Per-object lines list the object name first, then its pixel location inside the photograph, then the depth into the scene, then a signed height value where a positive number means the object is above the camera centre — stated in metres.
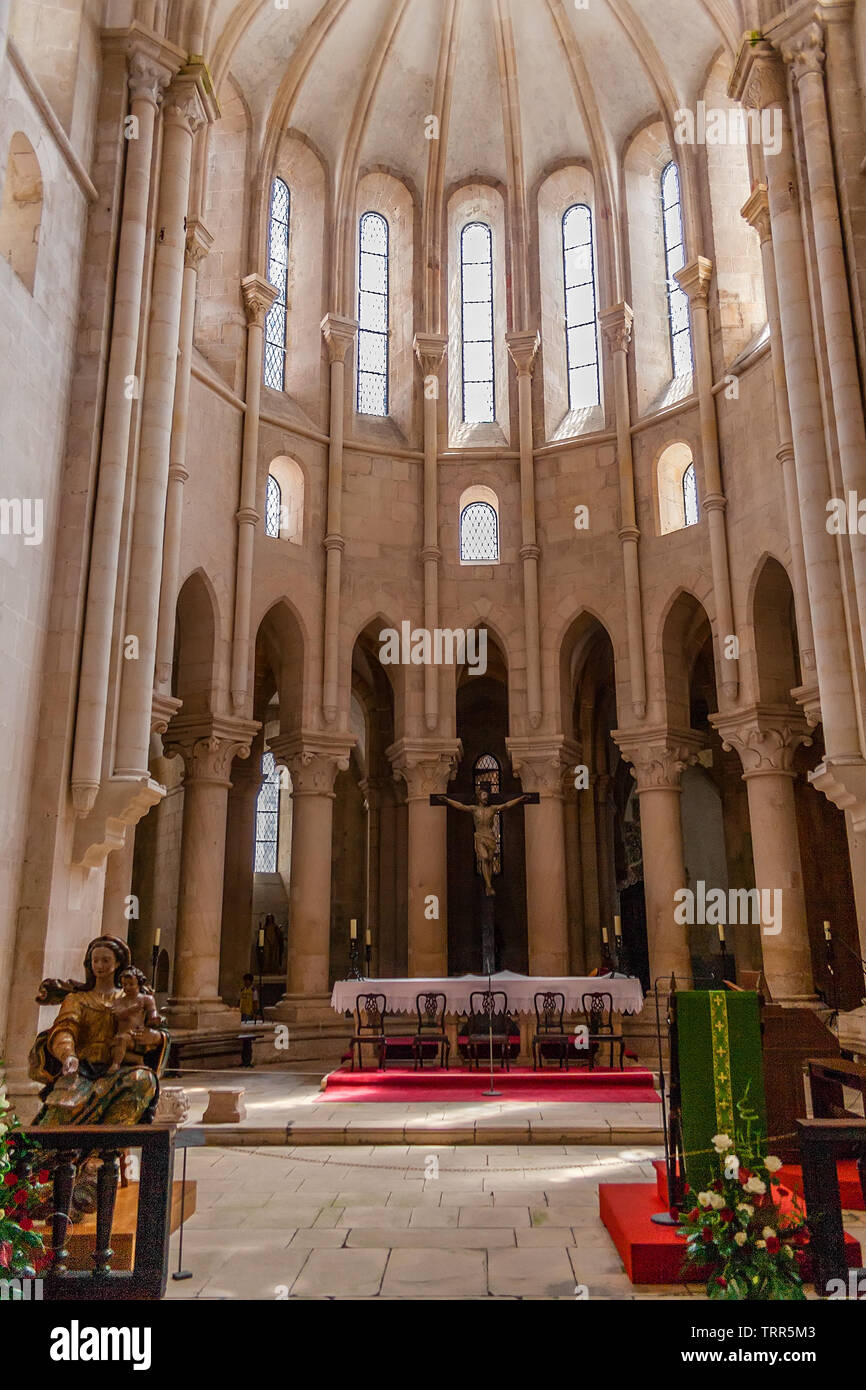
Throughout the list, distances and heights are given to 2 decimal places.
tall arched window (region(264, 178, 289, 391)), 19.14 +12.25
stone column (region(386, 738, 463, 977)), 17.20 +2.05
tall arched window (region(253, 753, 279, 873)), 25.88 +3.56
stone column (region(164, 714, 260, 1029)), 15.12 +1.66
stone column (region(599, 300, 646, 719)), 17.34 +7.70
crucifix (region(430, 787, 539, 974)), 15.53 +2.18
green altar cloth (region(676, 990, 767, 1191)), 5.83 -0.55
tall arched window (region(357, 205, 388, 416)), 20.38 +12.33
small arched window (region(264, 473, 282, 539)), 18.02 +7.64
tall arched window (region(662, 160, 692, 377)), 18.91 +12.29
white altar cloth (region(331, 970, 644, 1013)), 13.70 -0.19
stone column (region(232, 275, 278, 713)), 16.44 +7.57
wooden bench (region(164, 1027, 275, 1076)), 14.28 -0.94
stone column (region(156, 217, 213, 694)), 13.57 +6.33
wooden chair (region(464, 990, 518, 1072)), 13.26 -0.79
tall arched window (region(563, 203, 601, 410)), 20.09 +12.18
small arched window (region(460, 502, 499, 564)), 19.33 +7.72
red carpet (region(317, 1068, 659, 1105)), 11.98 -1.26
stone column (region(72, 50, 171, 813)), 10.23 +5.32
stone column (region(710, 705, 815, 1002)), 14.55 +1.99
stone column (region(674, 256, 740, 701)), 15.94 +7.67
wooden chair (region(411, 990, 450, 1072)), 13.55 -0.77
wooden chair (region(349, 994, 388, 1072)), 13.59 -0.70
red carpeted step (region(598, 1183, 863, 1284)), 5.30 -1.35
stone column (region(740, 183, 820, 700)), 12.88 +6.48
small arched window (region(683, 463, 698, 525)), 17.92 +7.70
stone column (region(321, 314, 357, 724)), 17.70 +7.87
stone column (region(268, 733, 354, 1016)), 16.67 +1.89
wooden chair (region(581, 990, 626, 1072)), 13.40 -0.55
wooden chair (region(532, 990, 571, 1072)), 13.60 -0.76
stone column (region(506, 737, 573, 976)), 17.05 +1.89
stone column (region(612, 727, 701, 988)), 16.27 +2.19
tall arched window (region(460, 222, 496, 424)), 20.53 +12.18
